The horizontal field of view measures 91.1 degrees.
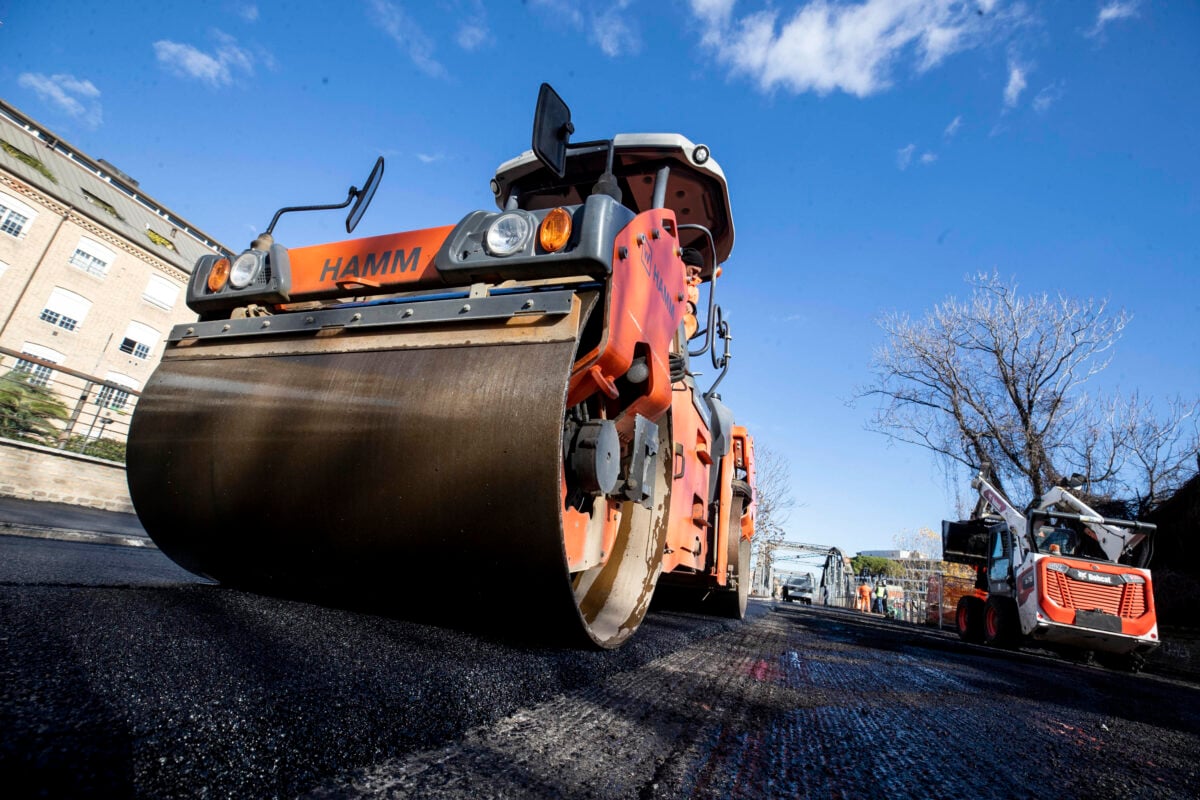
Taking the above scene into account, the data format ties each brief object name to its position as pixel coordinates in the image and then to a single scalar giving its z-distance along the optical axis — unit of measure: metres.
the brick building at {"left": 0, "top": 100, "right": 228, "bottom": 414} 21.67
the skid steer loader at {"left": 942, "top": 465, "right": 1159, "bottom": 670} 7.21
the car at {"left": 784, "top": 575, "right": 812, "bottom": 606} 28.62
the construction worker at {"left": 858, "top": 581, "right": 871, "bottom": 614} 29.05
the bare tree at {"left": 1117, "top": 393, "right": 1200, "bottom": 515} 12.69
